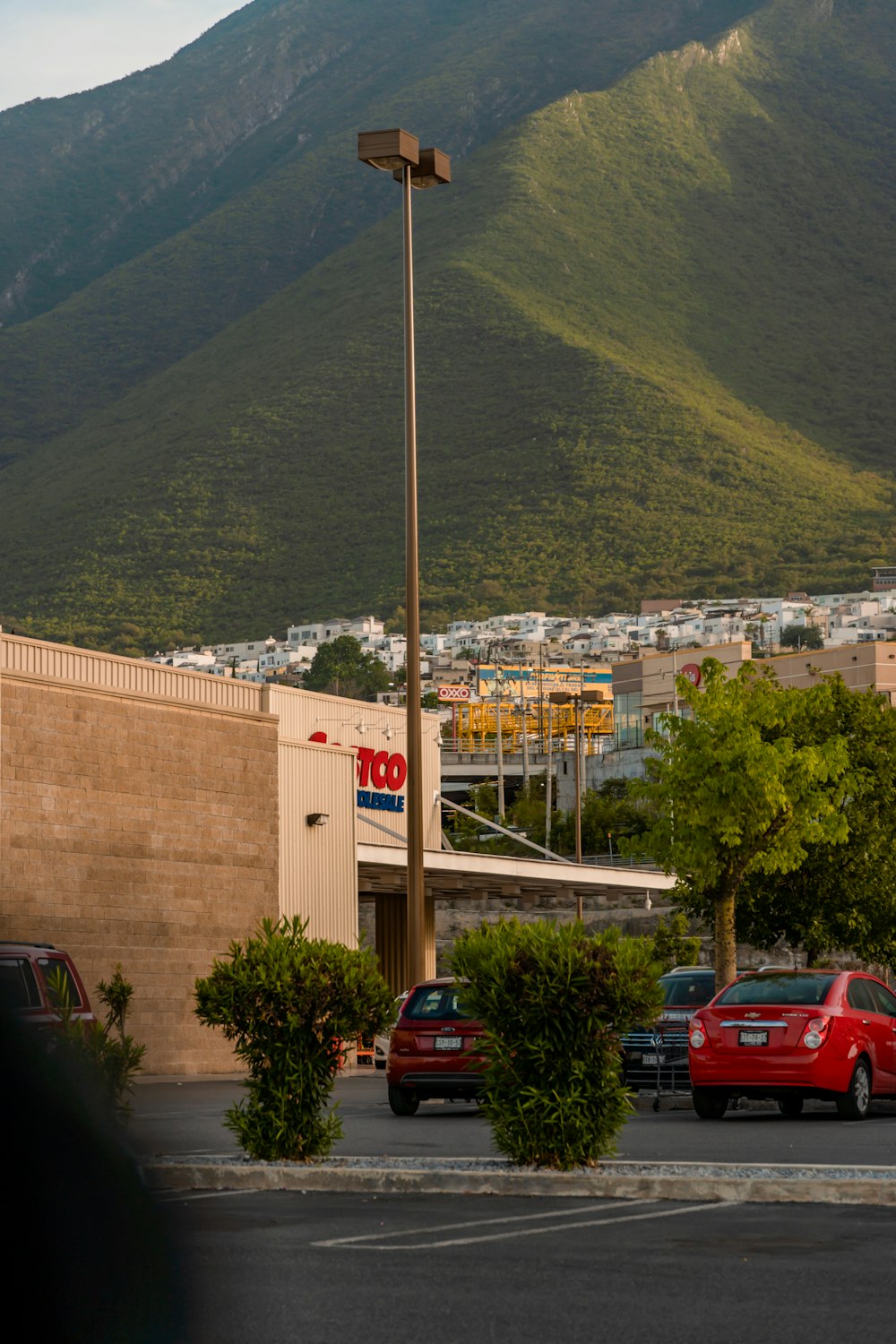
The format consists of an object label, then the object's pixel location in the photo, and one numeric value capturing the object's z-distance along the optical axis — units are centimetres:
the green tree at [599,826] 8819
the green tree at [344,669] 15975
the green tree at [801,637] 18460
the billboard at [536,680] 16888
